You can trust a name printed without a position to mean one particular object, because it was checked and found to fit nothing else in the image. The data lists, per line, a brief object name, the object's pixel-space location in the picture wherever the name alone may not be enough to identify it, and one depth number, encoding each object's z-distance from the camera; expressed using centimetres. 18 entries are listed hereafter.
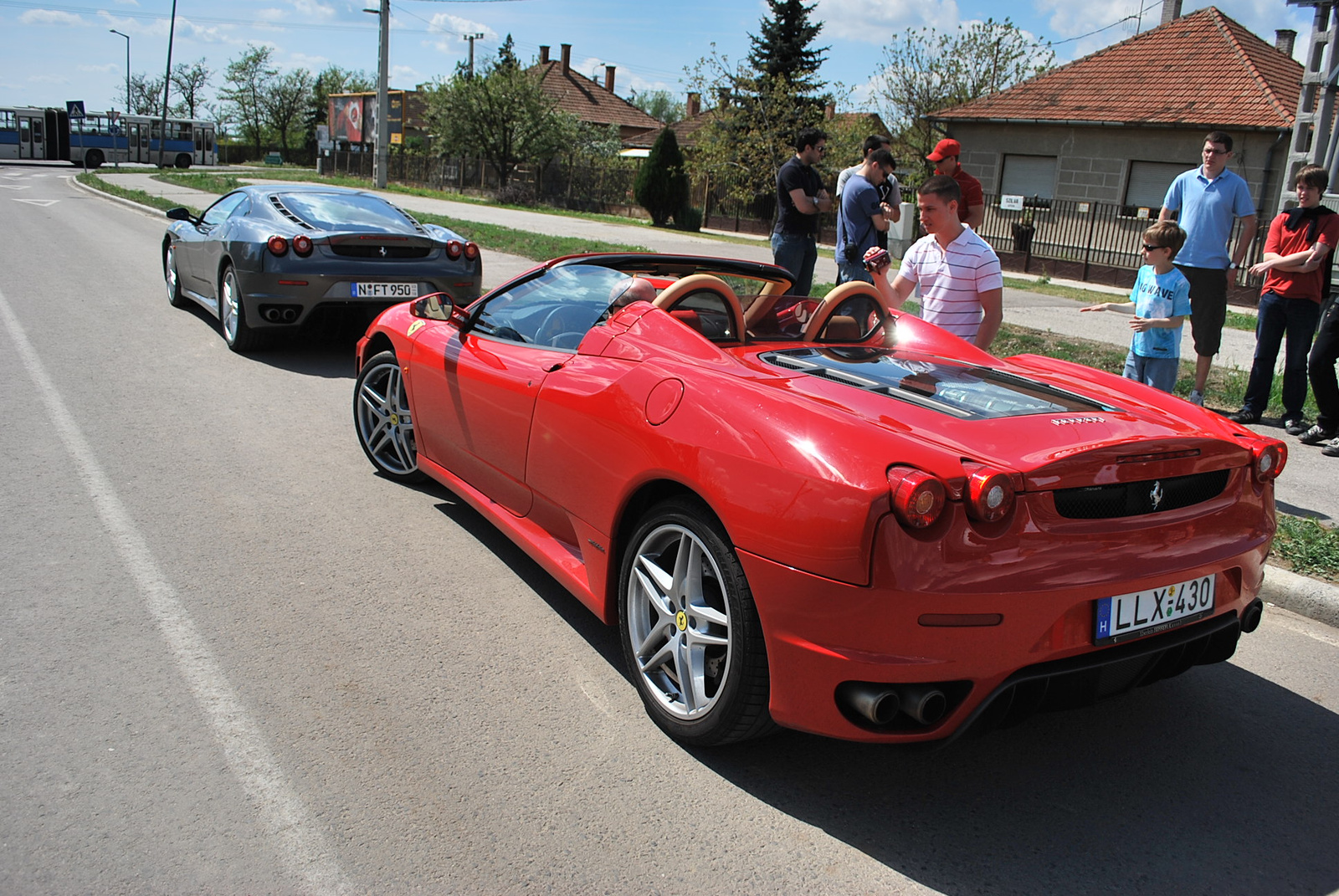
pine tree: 3797
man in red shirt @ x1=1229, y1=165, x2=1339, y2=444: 689
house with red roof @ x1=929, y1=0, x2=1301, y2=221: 2259
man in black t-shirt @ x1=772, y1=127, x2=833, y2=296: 827
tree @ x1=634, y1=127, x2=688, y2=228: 3309
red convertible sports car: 245
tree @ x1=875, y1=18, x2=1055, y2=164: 3150
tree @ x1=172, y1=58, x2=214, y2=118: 8744
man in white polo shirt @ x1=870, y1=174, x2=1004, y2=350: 519
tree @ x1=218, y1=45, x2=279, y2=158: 8919
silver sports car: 802
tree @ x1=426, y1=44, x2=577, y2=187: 3981
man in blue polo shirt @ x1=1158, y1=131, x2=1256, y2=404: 732
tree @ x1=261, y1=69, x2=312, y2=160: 8988
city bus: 5141
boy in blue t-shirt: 559
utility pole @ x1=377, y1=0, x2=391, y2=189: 3177
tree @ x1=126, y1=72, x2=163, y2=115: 8769
